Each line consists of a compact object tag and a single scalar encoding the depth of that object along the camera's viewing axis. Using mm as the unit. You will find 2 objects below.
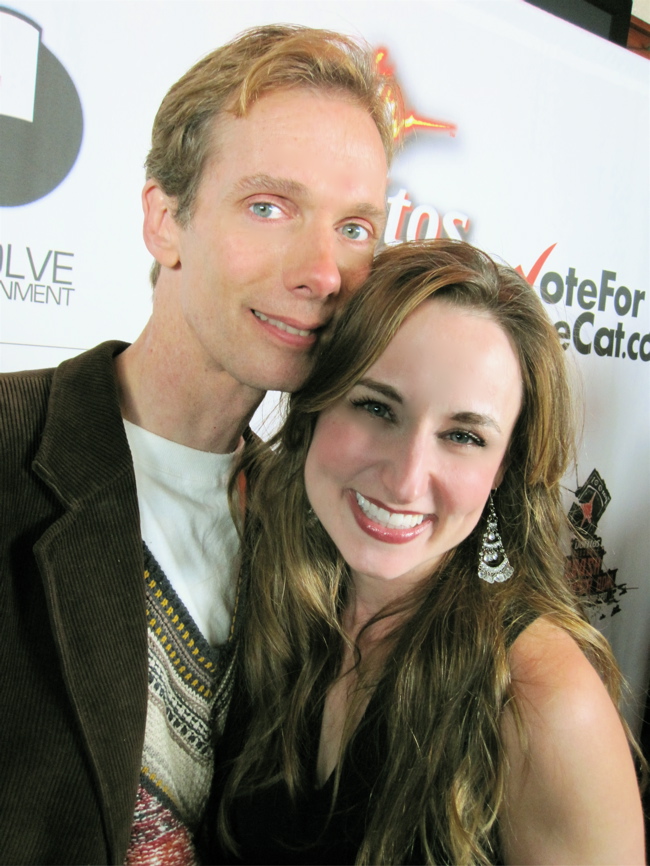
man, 512
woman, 534
